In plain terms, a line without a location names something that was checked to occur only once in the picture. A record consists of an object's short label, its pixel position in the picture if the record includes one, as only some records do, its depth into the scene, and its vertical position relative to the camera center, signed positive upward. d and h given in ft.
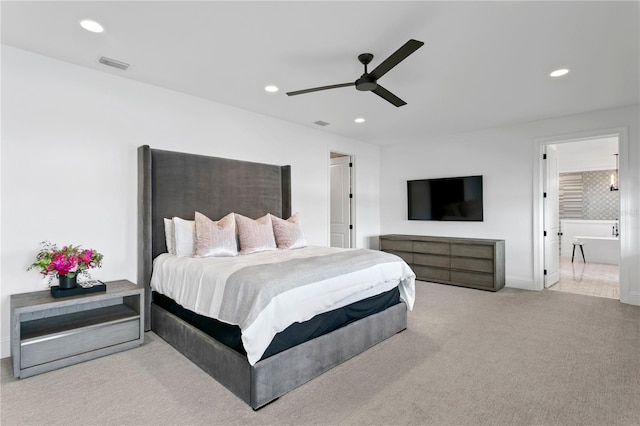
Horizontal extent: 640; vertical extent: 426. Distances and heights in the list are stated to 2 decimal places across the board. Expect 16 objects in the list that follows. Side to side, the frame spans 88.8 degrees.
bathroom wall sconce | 26.18 +2.34
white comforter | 6.73 -1.87
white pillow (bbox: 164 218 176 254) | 11.16 -0.75
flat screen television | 18.45 +0.78
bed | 6.98 -2.74
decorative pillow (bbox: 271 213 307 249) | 13.08 -0.88
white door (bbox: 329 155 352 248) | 20.97 +0.67
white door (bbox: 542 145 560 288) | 16.53 -0.32
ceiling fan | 7.18 +3.59
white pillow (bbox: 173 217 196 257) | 10.82 -0.81
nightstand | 7.86 -3.00
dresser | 16.47 -2.58
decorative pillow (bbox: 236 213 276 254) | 11.98 -0.86
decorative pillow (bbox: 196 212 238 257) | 10.66 -0.86
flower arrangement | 8.70 -1.28
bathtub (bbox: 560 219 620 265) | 23.98 -2.09
